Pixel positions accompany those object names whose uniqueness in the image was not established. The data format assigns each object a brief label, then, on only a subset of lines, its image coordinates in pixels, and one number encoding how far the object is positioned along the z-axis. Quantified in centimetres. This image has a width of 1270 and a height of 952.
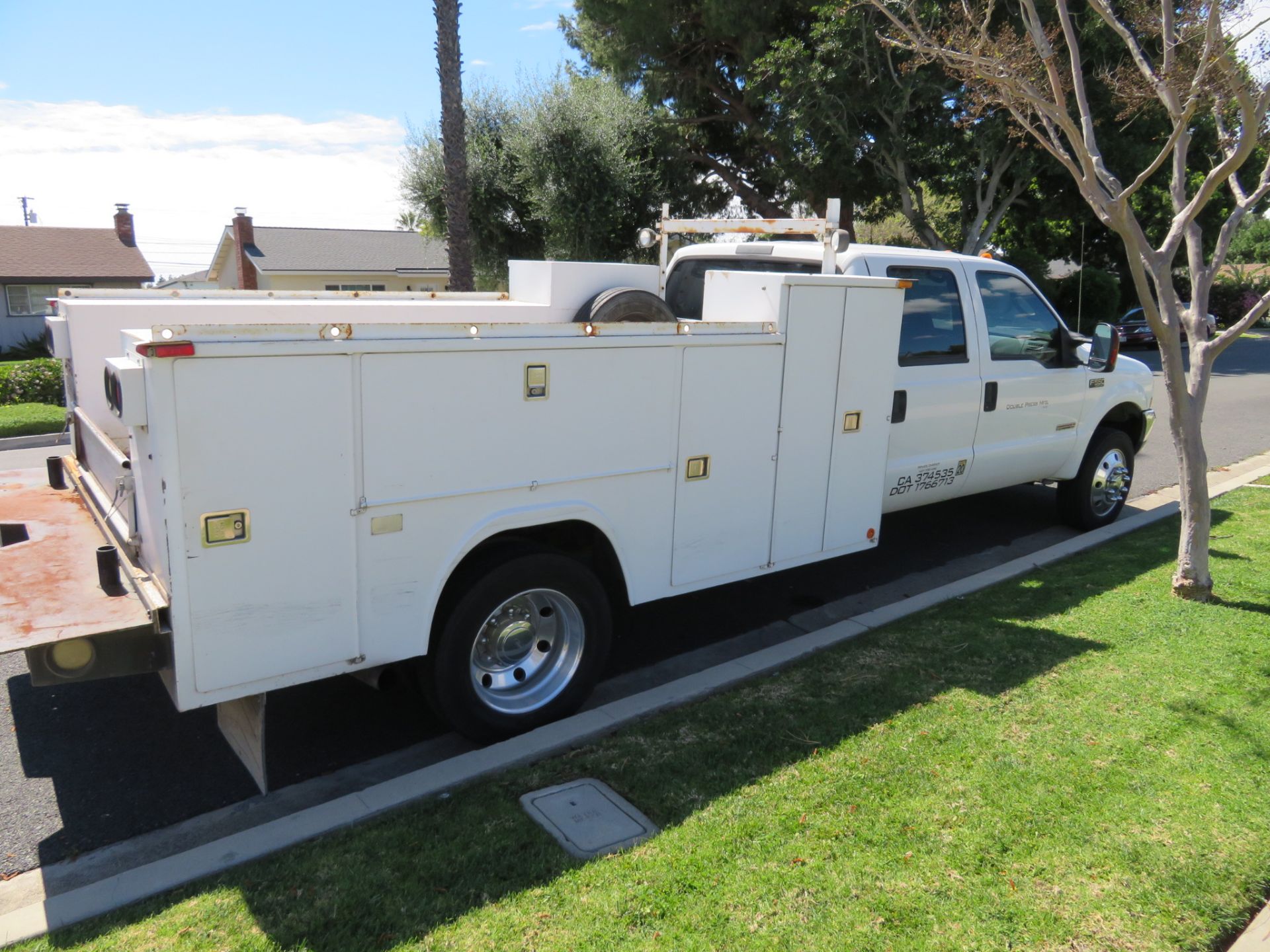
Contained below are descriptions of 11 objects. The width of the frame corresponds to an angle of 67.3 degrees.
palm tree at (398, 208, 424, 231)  2527
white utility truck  335
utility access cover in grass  354
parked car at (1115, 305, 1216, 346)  2947
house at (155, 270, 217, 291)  4622
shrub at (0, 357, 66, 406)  1791
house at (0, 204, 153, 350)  3597
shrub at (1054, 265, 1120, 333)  3056
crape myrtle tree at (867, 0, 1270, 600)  512
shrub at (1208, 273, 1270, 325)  4191
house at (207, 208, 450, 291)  3912
